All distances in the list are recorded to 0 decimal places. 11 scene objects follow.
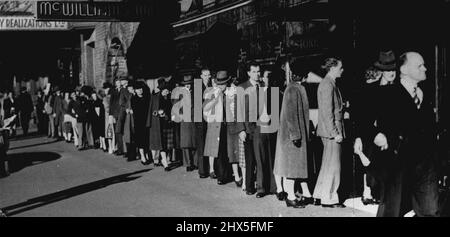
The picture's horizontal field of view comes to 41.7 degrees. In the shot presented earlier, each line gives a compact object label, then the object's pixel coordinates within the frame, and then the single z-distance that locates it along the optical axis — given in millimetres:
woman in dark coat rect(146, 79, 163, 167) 11828
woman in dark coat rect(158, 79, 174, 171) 11773
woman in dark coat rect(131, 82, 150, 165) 12578
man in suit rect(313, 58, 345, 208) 7609
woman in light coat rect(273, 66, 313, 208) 7805
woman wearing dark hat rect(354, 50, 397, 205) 5898
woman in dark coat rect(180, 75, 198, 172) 10891
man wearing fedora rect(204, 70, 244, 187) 9430
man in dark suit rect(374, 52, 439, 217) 5680
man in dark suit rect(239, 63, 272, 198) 8555
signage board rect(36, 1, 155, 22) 12633
